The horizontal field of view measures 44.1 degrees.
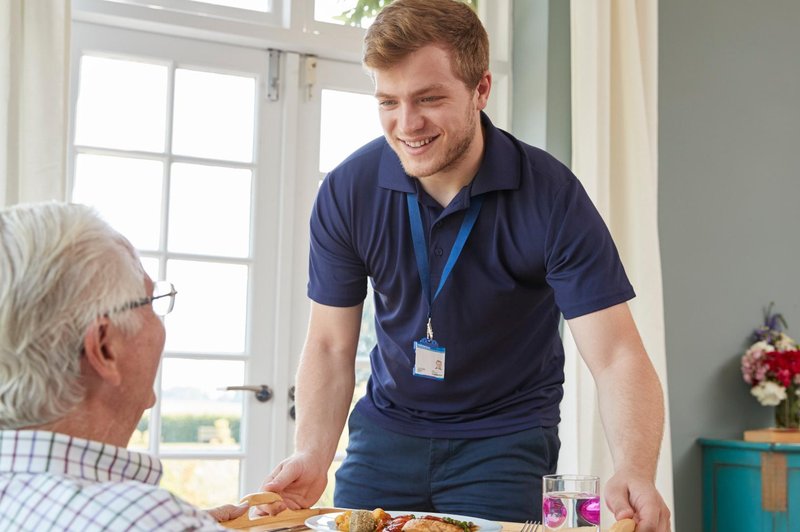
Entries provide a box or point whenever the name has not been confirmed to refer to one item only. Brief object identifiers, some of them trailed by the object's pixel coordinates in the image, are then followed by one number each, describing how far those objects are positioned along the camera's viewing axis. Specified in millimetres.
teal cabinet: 3500
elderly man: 1004
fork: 1615
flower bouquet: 3848
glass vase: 3871
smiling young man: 1982
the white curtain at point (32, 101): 2797
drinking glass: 1500
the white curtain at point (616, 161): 3492
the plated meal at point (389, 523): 1523
